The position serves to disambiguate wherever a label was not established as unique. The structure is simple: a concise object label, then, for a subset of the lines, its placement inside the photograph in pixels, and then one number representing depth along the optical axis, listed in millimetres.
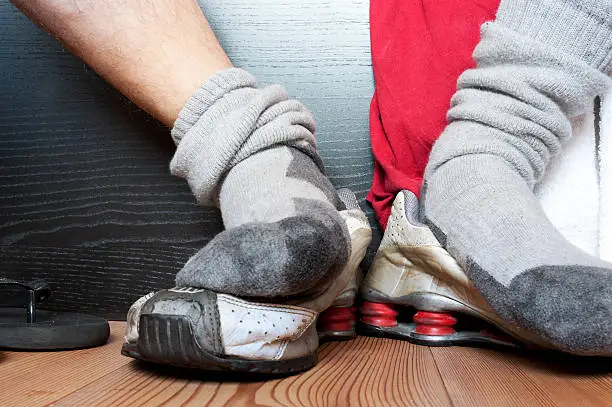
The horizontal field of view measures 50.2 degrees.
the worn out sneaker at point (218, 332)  459
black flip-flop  626
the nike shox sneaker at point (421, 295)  645
